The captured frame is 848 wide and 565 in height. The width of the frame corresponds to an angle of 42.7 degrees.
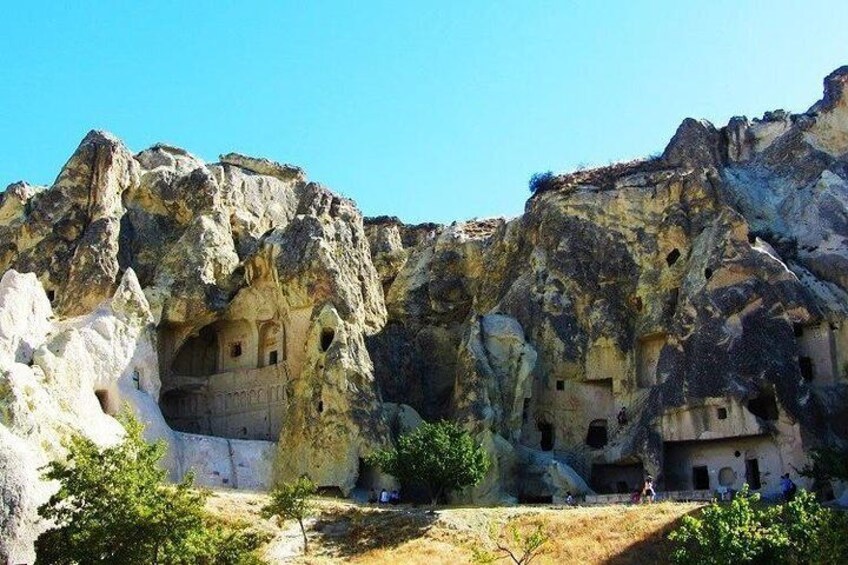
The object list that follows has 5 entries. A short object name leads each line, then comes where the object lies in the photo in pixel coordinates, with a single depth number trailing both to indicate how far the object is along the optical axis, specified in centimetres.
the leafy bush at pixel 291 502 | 3383
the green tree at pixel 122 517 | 2684
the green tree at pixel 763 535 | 2691
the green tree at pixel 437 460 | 3941
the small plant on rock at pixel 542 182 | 5578
